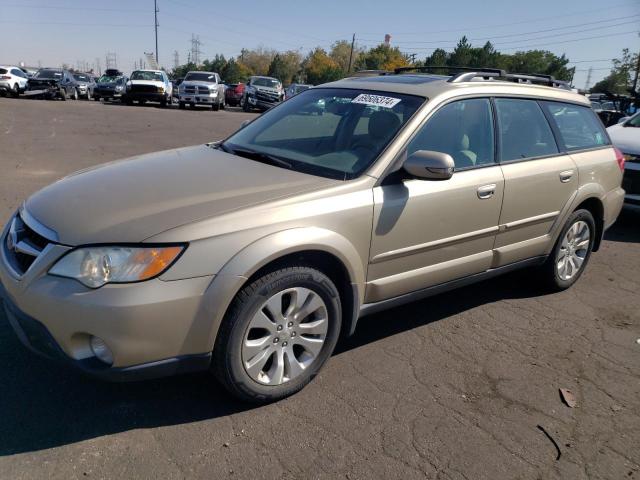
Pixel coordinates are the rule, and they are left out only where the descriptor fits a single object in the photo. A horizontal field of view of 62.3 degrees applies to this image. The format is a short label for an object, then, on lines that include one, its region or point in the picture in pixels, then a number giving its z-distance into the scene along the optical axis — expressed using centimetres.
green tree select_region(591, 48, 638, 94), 7138
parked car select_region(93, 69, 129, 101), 2986
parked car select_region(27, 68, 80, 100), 2814
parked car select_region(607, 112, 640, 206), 688
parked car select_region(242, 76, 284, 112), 2777
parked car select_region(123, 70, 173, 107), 2564
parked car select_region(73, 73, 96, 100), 3080
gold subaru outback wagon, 239
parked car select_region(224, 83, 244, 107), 3397
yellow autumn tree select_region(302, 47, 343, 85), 8051
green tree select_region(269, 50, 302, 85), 9756
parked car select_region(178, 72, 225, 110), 2558
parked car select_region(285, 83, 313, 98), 2733
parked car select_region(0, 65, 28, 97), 2719
